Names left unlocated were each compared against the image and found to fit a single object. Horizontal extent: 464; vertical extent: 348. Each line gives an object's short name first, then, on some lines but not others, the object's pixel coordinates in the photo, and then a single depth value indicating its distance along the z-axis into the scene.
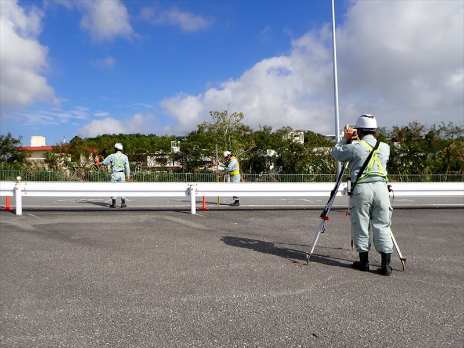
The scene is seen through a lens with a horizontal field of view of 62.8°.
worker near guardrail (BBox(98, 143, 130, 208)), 11.55
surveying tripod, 5.05
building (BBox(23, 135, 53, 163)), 52.62
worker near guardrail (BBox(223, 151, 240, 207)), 13.52
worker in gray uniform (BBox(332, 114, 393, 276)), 4.58
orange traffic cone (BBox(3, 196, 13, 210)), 10.53
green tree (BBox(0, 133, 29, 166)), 26.89
